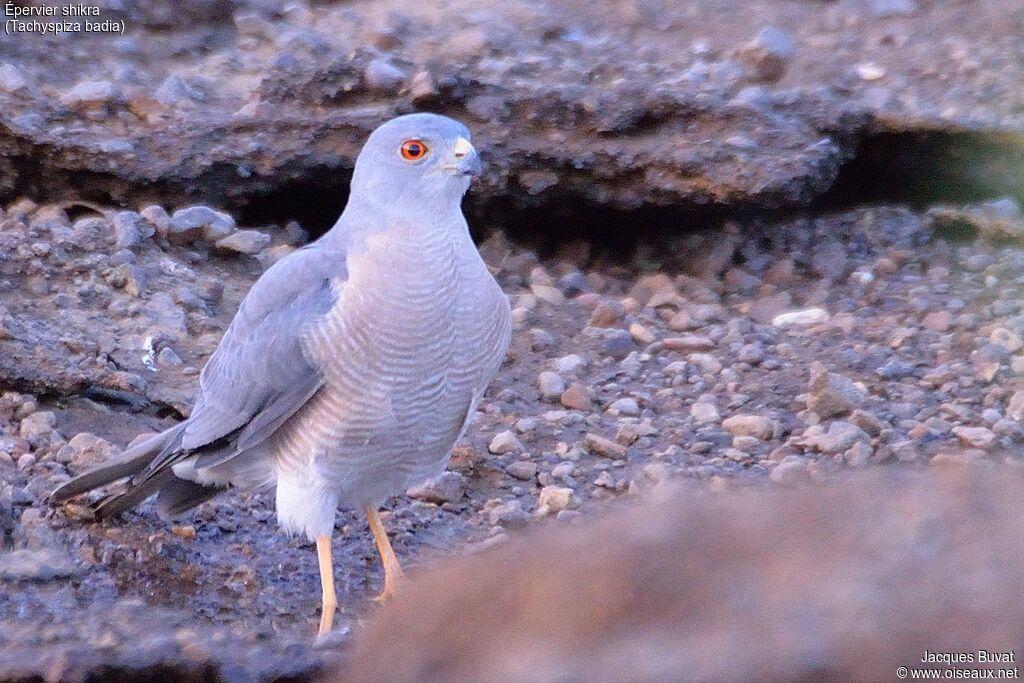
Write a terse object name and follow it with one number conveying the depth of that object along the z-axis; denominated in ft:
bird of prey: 32.17
